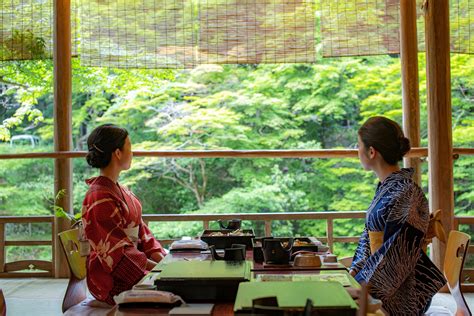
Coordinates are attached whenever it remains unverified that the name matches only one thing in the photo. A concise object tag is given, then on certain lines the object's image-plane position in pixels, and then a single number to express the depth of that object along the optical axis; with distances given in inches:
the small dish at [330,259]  93.3
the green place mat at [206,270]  69.0
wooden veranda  181.0
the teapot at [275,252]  89.6
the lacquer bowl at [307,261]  88.8
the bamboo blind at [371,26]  208.5
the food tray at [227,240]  106.8
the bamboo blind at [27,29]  213.0
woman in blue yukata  88.3
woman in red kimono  105.2
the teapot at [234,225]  124.5
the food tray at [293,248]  94.3
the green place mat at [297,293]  55.2
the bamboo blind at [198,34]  217.2
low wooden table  65.0
